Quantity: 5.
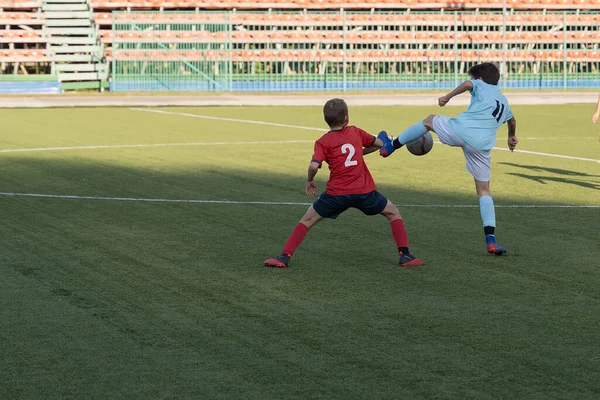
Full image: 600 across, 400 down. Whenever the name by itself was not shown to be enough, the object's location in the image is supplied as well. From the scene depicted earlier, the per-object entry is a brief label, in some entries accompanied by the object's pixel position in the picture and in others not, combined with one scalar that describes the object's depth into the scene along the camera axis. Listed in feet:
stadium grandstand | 244.22
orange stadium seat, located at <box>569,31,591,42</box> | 263.90
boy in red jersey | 49.80
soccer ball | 60.49
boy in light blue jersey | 55.67
